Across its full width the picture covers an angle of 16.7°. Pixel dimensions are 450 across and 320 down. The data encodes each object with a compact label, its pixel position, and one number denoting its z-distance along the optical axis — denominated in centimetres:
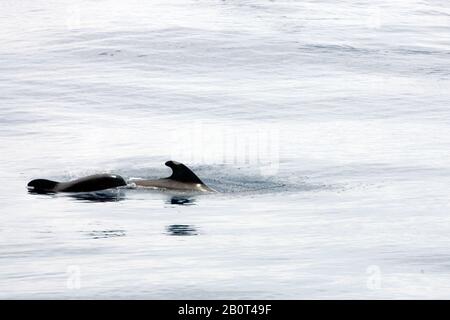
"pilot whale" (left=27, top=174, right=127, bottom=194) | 2264
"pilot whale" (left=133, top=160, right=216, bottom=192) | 2241
